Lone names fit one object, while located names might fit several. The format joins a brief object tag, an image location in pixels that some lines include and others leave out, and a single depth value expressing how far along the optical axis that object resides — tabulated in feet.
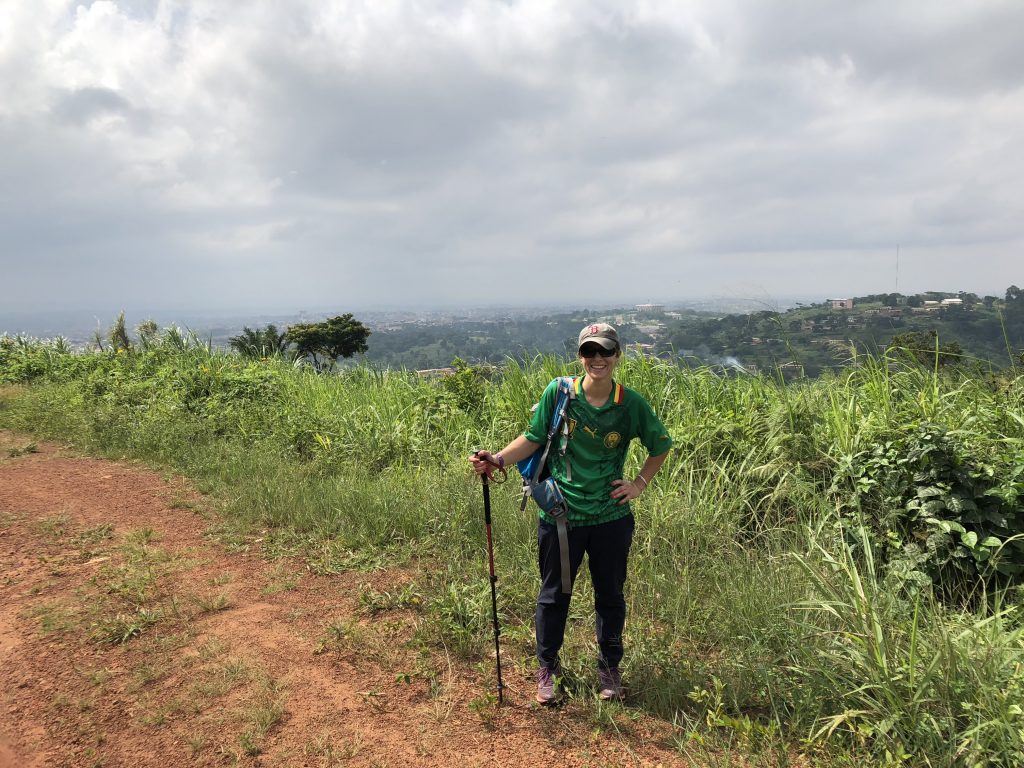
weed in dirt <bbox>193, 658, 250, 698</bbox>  9.66
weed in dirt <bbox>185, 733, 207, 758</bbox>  8.51
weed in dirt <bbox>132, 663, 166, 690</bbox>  9.89
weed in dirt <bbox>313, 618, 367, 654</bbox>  10.94
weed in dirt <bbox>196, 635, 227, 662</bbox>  10.58
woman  9.01
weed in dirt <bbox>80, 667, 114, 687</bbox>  9.94
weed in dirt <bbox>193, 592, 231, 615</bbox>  12.18
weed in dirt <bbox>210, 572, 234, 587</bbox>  13.33
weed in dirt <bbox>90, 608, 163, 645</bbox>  11.13
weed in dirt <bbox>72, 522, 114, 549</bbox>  15.47
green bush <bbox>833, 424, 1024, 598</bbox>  11.57
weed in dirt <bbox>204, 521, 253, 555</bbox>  15.28
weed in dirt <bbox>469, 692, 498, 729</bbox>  9.18
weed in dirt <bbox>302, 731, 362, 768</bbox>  8.35
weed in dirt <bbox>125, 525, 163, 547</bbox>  15.52
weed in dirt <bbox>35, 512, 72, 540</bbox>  15.98
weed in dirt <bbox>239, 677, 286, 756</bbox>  8.59
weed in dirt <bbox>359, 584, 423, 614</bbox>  12.26
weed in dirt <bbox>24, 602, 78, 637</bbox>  11.39
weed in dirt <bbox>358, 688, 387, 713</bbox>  9.39
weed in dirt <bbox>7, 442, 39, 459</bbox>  23.34
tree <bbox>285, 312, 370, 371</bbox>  102.47
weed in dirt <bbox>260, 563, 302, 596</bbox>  13.10
